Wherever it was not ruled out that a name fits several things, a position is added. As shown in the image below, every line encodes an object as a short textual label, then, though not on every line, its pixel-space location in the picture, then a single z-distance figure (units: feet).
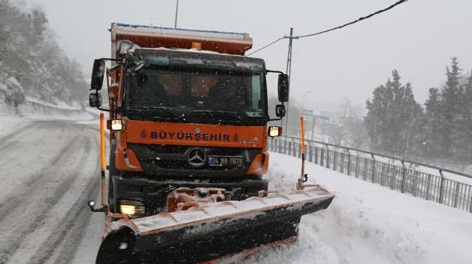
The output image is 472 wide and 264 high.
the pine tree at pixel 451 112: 181.59
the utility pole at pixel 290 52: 77.05
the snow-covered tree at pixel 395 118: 212.84
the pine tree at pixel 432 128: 188.34
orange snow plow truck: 17.08
